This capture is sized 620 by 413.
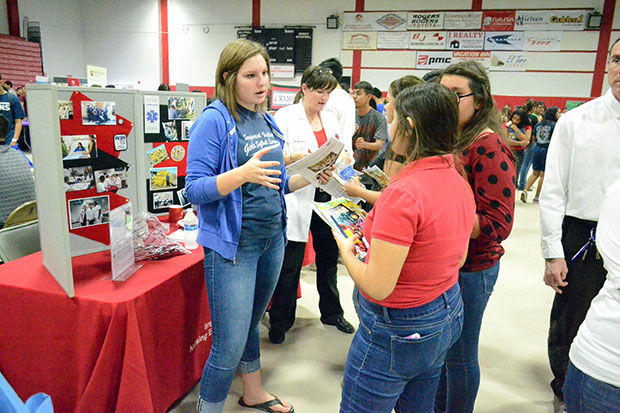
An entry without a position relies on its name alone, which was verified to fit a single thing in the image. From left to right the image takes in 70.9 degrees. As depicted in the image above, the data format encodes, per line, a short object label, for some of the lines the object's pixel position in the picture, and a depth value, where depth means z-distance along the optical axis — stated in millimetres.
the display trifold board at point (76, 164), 1446
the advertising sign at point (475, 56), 10312
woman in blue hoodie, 1431
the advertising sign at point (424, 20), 10398
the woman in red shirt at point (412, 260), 1006
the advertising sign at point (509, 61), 10133
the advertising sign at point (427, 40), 10469
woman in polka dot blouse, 1358
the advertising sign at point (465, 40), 10250
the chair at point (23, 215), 2213
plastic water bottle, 2059
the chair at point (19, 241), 1918
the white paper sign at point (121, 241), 1569
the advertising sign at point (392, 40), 10758
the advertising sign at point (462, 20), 10164
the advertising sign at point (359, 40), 11016
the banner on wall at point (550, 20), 9633
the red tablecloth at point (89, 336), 1500
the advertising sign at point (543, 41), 9820
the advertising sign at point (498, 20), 10000
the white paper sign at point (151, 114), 1976
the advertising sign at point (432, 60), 10539
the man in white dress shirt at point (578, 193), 1677
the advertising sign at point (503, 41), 10031
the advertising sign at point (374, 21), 10711
